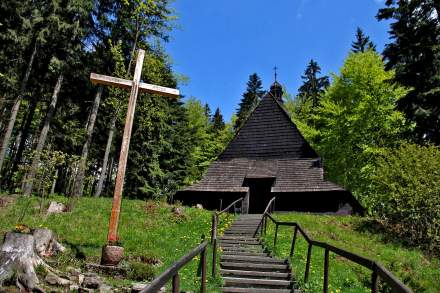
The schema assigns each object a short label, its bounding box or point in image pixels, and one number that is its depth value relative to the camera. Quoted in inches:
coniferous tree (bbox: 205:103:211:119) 2535.4
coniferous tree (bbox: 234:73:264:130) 2172.0
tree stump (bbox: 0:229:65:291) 305.1
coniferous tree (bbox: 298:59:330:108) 2105.1
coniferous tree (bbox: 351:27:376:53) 1753.2
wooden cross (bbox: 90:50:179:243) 425.5
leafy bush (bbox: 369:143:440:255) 726.5
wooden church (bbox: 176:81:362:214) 928.3
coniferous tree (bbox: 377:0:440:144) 839.1
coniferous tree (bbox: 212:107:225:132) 2114.9
